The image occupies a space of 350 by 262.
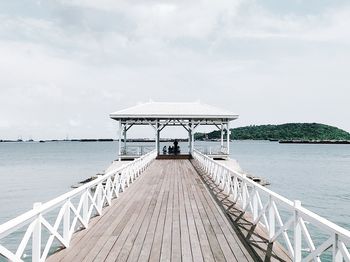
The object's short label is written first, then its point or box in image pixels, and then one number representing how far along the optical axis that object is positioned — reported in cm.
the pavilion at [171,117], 2708
